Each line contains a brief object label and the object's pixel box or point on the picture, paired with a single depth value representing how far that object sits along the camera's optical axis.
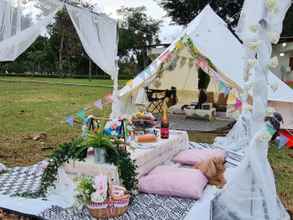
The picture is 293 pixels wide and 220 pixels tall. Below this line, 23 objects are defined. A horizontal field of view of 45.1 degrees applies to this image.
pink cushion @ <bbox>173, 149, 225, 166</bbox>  4.01
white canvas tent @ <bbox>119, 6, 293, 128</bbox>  6.02
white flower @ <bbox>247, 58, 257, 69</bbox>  2.64
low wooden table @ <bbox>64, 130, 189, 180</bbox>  2.94
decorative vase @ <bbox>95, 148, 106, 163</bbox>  2.96
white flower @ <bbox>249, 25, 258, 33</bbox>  2.64
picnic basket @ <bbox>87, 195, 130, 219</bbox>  2.50
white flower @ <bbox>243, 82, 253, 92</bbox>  2.69
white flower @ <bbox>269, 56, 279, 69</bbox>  2.59
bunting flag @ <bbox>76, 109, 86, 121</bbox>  4.25
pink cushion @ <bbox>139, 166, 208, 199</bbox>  3.10
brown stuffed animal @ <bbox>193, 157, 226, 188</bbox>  3.48
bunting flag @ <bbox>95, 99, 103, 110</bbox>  4.98
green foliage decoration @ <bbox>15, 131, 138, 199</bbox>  2.88
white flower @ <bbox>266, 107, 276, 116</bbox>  2.69
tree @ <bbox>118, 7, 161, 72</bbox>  24.84
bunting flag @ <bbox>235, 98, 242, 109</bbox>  5.74
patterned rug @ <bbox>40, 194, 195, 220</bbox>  2.71
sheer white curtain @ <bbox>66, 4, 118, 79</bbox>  4.50
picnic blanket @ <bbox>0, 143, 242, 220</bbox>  2.73
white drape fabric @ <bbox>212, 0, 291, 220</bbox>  2.58
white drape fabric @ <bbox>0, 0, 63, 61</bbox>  3.66
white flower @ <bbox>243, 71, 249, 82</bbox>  3.62
